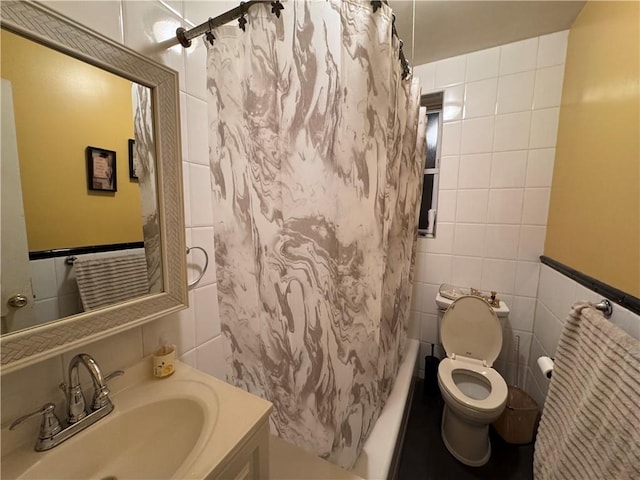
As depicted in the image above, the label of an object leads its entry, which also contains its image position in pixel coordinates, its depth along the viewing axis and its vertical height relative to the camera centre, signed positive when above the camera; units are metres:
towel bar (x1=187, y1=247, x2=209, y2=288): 0.95 -0.23
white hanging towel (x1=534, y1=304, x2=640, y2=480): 0.64 -0.56
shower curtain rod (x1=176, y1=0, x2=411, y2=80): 0.71 +0.59
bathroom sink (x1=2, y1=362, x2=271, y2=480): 0.55 -0.56
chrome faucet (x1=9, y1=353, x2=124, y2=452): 0.57 -0.50
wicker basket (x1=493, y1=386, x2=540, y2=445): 1.47 -1.22
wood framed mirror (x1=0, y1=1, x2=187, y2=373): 0.53 +0.03
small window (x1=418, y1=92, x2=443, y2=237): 1.95 +0.38
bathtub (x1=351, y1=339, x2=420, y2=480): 0.98 -1.00
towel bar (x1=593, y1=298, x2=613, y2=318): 0.92 -0.33
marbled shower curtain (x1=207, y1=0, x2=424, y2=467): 0.69 +0.03
